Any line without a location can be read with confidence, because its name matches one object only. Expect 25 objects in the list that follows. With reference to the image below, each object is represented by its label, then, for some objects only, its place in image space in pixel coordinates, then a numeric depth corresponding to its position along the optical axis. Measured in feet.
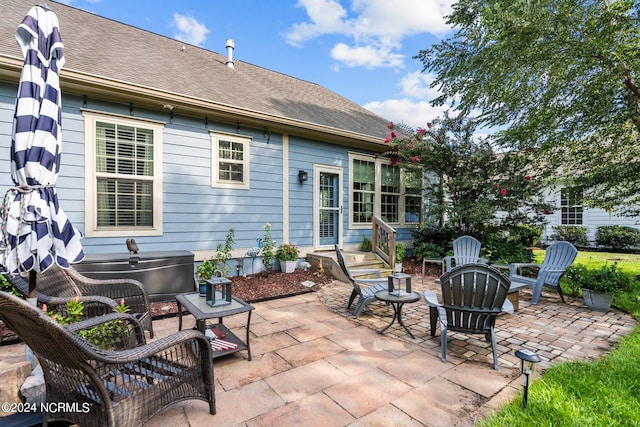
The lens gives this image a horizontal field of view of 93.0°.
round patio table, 11.92
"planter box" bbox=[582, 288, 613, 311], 14.99
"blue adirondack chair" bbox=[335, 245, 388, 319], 13.48
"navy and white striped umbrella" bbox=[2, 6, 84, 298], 6.70
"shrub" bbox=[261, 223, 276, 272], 21.80
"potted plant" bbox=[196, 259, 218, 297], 13.46
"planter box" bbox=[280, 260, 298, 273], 22.09
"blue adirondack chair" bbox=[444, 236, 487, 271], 21.30
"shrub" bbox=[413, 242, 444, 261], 26.78
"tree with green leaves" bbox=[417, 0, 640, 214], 17.06
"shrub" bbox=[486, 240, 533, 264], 25.58
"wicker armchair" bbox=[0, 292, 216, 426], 5.17
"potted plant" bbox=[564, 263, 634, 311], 15.01
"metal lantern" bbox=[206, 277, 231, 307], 9.80
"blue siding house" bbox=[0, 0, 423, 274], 15.98
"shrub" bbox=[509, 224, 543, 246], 26.14
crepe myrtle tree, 24.91
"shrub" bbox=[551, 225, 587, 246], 44.19
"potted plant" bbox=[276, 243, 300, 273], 22.12
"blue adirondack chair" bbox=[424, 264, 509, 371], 9.68
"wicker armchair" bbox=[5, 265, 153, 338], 9.19
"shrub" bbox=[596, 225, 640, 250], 39.78
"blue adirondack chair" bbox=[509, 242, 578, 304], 16.60
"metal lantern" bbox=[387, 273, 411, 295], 12.71
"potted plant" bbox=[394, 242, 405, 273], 25.58
